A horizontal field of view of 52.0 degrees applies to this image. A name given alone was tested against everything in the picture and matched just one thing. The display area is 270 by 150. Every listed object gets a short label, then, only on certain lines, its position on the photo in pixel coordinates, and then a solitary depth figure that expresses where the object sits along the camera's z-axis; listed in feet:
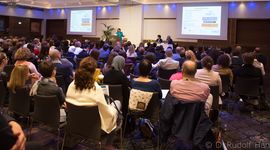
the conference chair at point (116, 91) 12.59
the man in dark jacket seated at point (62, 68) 17.21
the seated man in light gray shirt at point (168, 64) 20.66
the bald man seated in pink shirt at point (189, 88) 10.32
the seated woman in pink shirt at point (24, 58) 15.12
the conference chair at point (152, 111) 11.67
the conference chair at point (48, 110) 10.45
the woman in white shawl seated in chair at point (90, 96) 9.69
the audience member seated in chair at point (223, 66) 18.16
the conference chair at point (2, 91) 12.85
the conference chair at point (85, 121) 9.40
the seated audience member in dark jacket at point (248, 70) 17.97
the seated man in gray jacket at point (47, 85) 11.05
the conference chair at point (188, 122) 9.47
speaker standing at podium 48.40
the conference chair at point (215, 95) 14.12
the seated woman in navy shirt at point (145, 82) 11.94
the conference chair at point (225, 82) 18.02
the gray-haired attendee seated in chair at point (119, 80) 13.04
